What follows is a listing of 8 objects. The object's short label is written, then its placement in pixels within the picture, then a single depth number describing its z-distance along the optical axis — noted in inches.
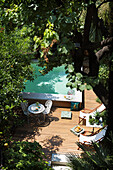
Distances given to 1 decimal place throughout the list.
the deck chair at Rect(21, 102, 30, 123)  342.5
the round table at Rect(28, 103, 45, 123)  338.3
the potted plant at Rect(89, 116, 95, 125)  306.1
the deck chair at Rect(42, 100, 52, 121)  346.4
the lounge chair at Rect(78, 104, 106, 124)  335.0
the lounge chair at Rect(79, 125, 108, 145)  272.3
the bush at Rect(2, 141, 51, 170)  142.4
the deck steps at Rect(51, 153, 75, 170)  248.3
